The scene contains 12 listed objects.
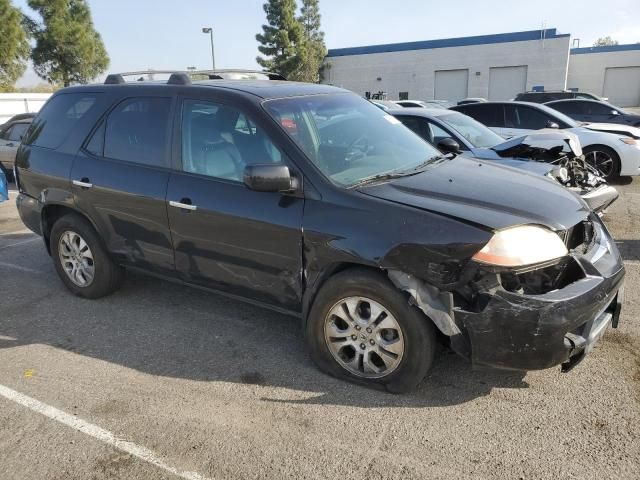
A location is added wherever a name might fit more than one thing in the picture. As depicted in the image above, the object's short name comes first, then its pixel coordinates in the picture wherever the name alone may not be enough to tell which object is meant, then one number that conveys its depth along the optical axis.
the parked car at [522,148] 5.71
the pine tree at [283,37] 47.47
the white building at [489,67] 43.91
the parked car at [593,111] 14.06
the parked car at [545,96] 17.62
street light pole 34.09
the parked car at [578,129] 9.39
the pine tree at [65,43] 26.70
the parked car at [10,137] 11.09
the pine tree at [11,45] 22.59
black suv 2.76
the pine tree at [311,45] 48.62
